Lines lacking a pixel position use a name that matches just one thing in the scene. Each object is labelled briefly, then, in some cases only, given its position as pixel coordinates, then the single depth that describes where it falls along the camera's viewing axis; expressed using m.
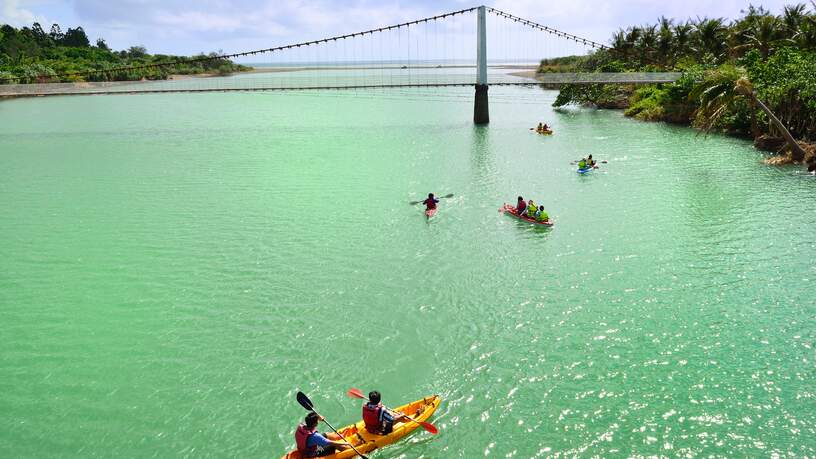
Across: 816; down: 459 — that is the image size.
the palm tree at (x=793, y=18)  55.38
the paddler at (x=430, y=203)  29.38
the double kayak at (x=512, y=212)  27.03
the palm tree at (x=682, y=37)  77.19
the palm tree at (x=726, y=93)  36.00
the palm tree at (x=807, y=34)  47.56
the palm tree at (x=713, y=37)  68.44
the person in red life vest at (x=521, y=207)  27.97
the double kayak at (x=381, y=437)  11.90
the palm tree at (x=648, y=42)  81.62
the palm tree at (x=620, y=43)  85.18
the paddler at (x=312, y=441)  11.41
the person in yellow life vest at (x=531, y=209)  27.41
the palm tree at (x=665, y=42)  78.81
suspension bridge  61.62
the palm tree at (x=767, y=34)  55.41
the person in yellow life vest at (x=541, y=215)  26.91
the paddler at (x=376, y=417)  12.11
